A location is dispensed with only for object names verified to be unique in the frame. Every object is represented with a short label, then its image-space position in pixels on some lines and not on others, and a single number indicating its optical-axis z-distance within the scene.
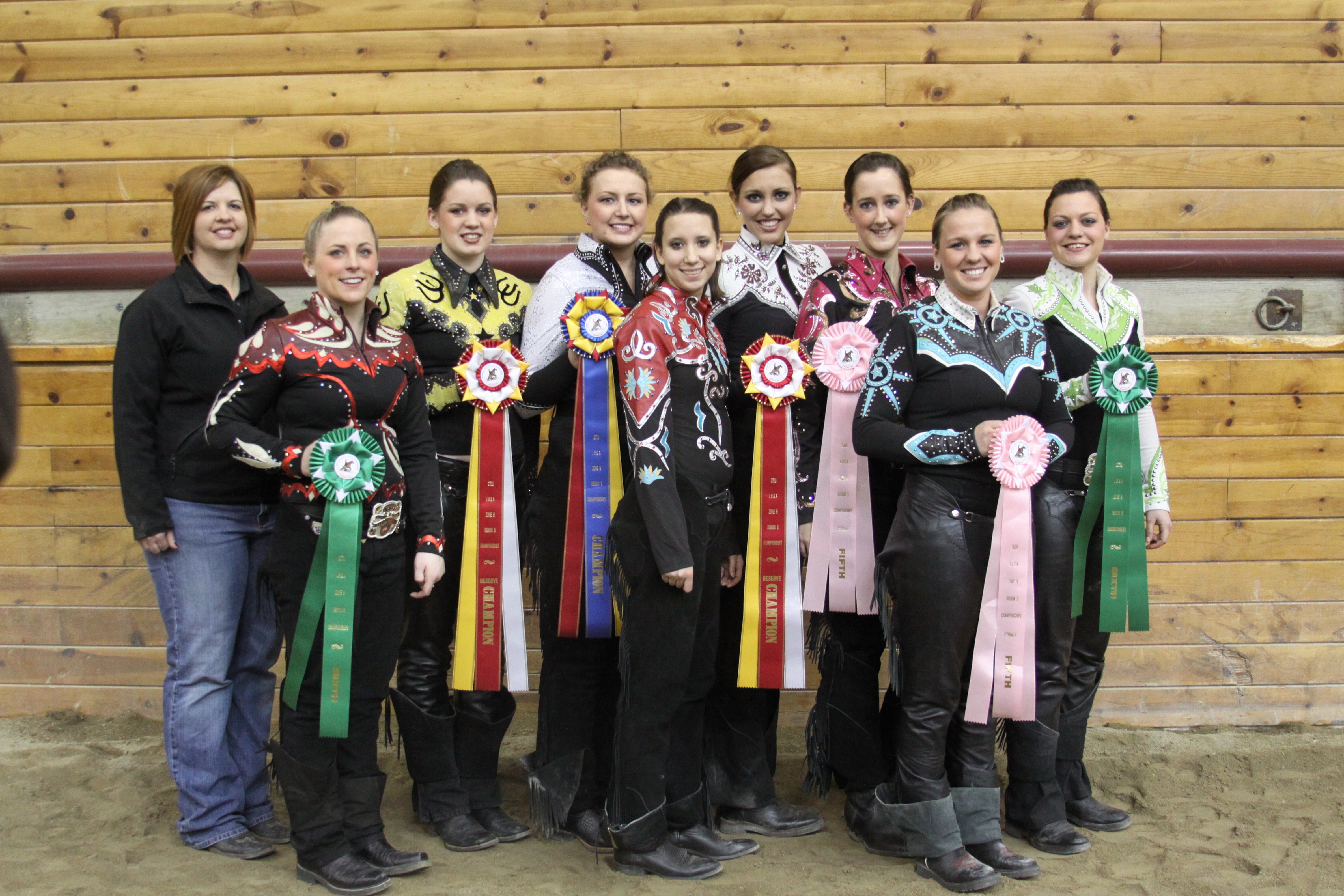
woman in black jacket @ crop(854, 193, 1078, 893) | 2.66
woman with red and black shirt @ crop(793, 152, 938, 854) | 2.96
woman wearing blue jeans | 2.80
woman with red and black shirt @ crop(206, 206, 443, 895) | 2.55
